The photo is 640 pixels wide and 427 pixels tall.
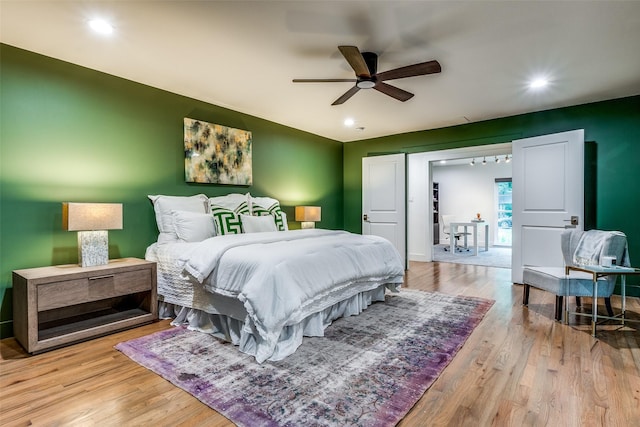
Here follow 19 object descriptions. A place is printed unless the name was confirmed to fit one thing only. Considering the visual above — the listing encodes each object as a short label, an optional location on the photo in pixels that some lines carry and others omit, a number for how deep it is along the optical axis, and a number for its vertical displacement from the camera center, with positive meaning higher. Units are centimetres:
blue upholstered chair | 298 -61
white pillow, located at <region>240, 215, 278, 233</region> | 378 -18
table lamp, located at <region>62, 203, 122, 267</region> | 265 -14
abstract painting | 395 +71
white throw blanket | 299 -36
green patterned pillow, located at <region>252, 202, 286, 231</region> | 423 -5
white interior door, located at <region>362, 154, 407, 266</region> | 573 +20
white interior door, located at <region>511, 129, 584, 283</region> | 406 +20
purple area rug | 170 -105
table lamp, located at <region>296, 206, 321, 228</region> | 532 -10
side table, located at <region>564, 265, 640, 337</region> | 264 -50
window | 899 -12
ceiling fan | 247 +114
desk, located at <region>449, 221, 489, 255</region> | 748 -52
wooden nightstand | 237 -74
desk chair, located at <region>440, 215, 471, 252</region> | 819 -49
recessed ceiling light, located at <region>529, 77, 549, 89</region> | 344 +138
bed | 228 -54
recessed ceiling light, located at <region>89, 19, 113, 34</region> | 236 +135
